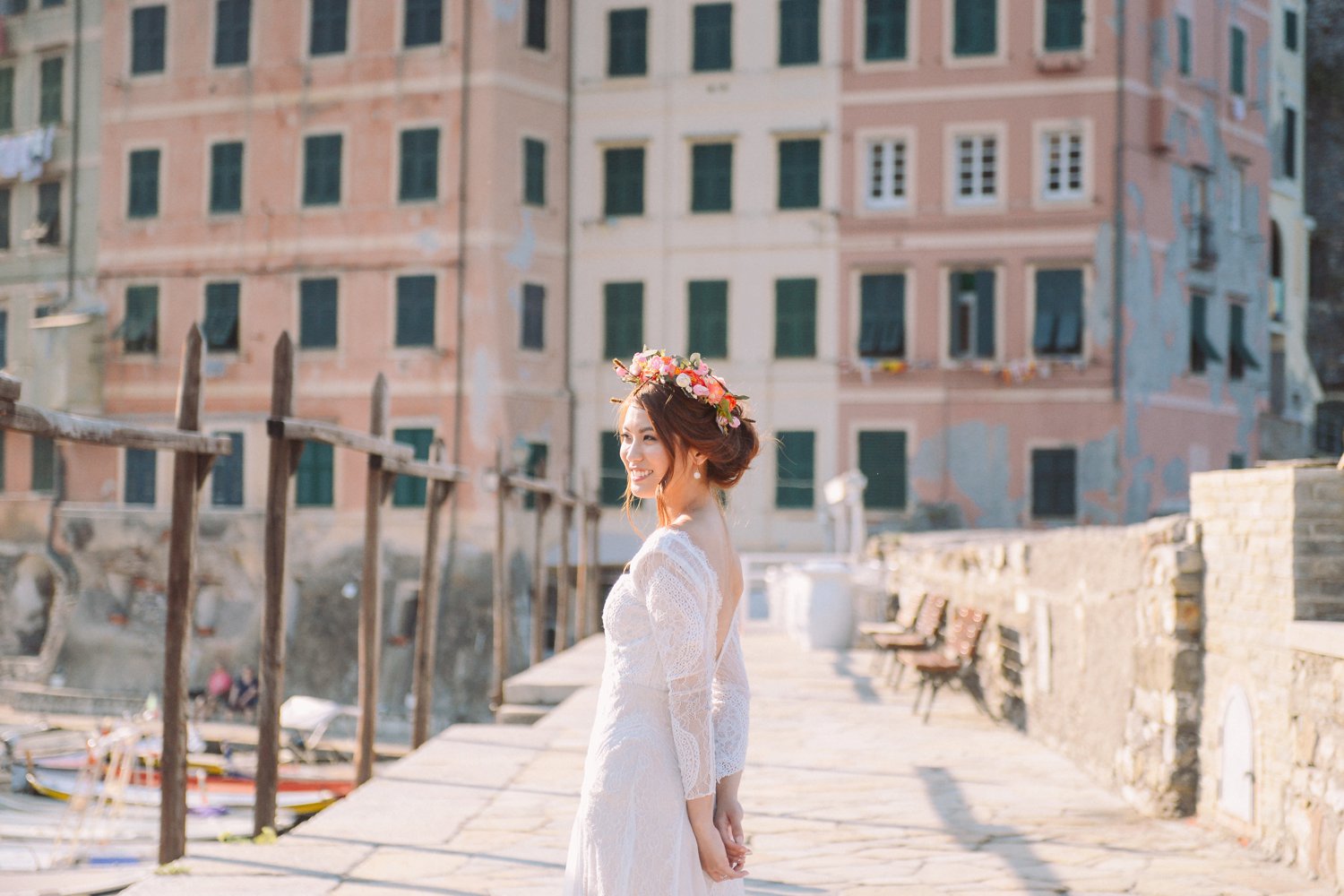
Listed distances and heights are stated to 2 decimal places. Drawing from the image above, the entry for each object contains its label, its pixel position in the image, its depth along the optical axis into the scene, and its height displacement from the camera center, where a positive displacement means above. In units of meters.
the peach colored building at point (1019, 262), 28.47 +4.24
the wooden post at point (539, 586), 18.02 -1.42
